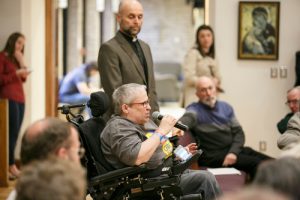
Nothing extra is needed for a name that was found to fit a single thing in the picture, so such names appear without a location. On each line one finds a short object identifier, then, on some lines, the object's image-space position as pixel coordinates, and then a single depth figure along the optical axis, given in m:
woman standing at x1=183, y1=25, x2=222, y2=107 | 6.18
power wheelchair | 3.34
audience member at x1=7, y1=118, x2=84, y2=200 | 2.38
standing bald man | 4.08
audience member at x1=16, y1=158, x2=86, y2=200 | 1.70
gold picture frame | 6.59
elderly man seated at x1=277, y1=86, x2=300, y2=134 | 4.88
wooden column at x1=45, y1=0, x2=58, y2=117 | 7.66
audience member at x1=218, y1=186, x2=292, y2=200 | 1.38
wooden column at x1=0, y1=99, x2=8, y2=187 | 6.05
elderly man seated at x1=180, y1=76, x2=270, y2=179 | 5.18
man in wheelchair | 3.47
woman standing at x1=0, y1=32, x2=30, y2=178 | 6.41
